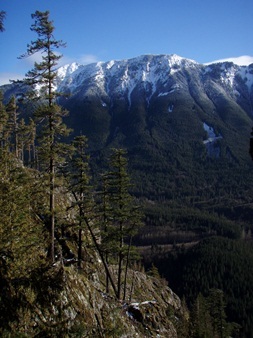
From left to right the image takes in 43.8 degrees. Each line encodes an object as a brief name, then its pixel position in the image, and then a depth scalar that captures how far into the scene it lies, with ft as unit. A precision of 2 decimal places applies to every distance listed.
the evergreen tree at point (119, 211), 104.27
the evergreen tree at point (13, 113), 213.25
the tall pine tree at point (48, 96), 75.36
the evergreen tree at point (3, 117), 183.54
